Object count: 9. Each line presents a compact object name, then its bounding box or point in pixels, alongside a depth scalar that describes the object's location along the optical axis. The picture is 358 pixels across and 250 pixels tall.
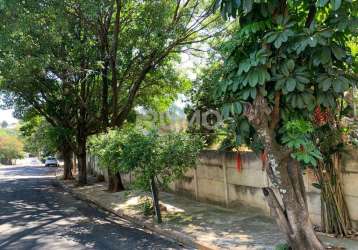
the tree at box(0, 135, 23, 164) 87.62
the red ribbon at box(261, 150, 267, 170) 6.11
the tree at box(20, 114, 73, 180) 22.74
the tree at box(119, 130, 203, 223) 9.66
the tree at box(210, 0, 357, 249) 5.33
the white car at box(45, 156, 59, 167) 60.54
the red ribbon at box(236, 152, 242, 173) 10.66
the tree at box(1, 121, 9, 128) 150.45
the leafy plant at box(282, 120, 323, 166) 5.43
